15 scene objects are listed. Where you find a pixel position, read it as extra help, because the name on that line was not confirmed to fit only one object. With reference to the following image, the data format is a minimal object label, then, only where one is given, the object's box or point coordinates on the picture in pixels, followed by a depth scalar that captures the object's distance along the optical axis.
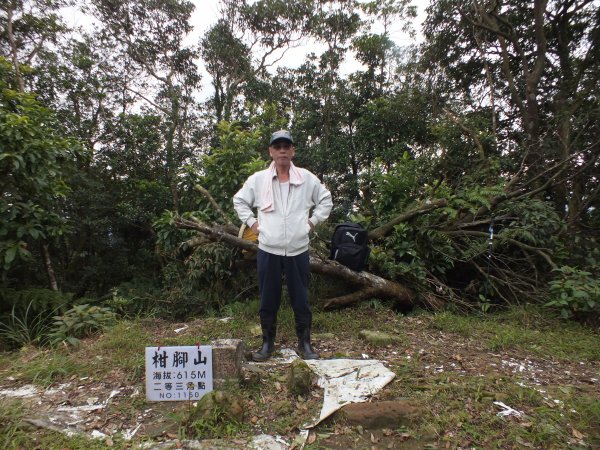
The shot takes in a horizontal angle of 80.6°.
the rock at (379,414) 2.06
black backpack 4.24
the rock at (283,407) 2.21
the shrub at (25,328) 3.63
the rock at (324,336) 3.46
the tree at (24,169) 3.83
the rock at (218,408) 2.07
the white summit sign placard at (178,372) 2.31
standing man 2.80
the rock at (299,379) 2.38
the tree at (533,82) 6.20
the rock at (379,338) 3.31
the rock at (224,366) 2.37
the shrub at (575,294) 3.93
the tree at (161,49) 11.14
